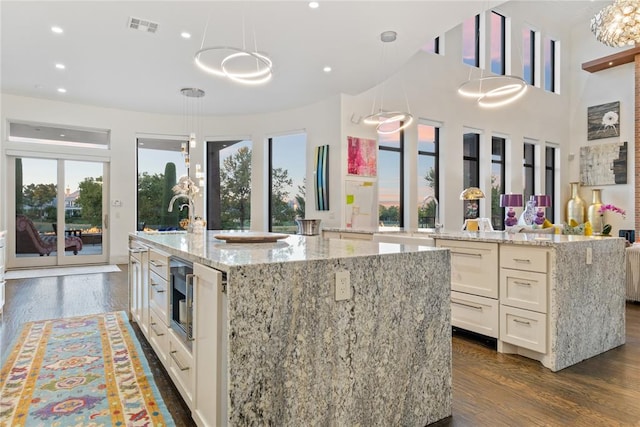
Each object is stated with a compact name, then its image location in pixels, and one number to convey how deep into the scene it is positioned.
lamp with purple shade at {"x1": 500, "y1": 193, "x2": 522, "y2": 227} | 4.95
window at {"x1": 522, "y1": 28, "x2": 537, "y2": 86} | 9.67
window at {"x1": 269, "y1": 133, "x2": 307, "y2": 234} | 7.46
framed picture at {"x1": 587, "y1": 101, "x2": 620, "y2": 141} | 9.61
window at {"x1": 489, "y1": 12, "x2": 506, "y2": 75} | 8.90
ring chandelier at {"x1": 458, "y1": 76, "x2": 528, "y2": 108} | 4.20
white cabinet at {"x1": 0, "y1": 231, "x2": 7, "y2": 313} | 3.62
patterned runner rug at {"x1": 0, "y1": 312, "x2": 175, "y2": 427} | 1.97
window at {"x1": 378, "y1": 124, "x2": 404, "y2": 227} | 7.24
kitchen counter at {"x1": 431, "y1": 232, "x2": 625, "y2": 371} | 2.66
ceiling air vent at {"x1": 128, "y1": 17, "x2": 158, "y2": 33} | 4.07
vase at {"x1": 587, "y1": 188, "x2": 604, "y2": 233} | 9.49
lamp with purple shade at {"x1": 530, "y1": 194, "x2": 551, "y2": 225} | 5.04
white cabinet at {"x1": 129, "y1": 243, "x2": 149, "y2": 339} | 2.83
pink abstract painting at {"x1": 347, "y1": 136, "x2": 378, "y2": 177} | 6.41
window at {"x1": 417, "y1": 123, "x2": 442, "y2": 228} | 7.65
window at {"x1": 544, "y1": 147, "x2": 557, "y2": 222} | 10.28
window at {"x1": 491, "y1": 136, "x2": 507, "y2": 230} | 8.91
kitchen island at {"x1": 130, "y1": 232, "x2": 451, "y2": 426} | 1.39
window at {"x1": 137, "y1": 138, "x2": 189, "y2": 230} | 7.90
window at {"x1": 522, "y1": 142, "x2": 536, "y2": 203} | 9.77
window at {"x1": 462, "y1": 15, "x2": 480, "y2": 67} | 8.23
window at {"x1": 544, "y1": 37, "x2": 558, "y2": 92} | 10.18
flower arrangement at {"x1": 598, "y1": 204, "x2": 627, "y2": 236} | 5.08
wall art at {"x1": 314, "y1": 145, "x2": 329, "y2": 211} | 6.52
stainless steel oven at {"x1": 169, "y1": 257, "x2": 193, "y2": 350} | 1.82
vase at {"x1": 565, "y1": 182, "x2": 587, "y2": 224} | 9.94
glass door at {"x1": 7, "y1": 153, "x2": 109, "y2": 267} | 6.88
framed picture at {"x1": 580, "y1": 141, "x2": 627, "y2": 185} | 9.47
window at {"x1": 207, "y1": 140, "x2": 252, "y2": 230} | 8.13
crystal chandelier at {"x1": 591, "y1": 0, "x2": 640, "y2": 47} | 3.54
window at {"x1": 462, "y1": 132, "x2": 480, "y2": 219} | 8.41
